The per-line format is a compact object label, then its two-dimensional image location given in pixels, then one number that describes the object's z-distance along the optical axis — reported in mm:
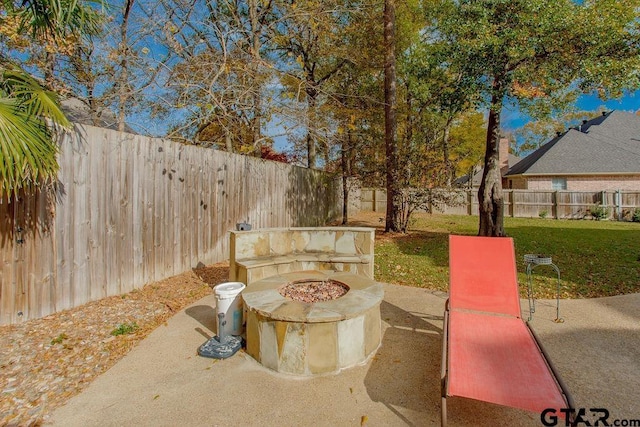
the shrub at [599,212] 16188
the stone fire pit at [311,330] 2945
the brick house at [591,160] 17922
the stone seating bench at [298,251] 4633
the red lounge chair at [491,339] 2225
